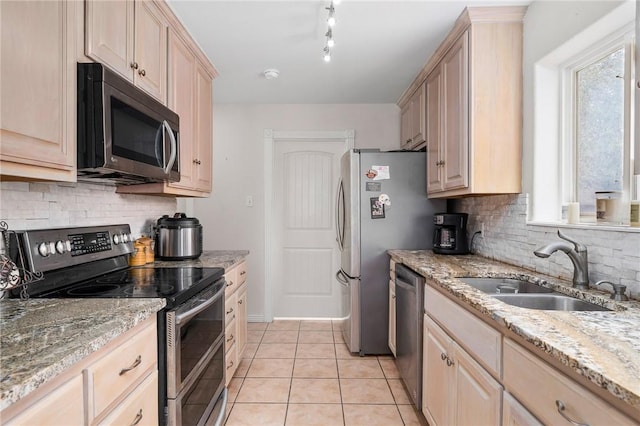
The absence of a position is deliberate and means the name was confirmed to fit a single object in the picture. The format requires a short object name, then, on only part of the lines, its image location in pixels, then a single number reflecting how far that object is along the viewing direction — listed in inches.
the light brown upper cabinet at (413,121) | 107.2
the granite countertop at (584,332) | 26.3
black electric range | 49.9
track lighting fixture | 68.1
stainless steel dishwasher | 75.0
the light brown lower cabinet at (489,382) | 29.6
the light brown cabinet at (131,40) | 50.8
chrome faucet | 54.5
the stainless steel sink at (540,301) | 54.0
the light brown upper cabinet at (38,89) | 37.2
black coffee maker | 92.4
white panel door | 141.6
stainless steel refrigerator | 103.7
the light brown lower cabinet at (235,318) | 83.1
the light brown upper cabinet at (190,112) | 77.2
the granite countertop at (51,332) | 25.6
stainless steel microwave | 48.5
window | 57.2
